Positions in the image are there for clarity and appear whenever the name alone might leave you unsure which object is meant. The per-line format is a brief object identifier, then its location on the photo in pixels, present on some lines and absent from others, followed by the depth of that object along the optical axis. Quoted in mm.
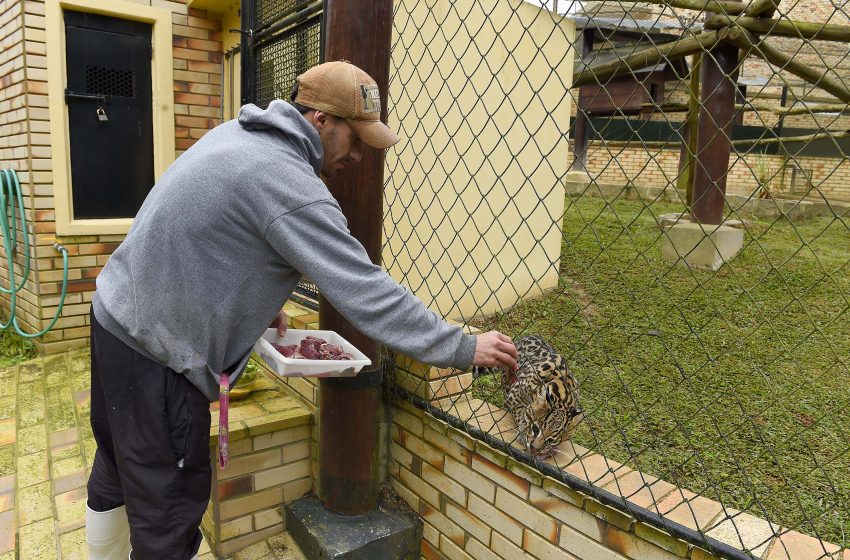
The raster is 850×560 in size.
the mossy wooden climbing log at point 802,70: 5945
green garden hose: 4789
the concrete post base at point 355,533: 2625
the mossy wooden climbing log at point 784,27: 5375
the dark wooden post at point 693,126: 7311
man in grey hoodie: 1749
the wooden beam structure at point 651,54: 6020
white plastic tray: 1983
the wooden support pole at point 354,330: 2461
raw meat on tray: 2293
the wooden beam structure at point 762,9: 5242
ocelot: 2336
